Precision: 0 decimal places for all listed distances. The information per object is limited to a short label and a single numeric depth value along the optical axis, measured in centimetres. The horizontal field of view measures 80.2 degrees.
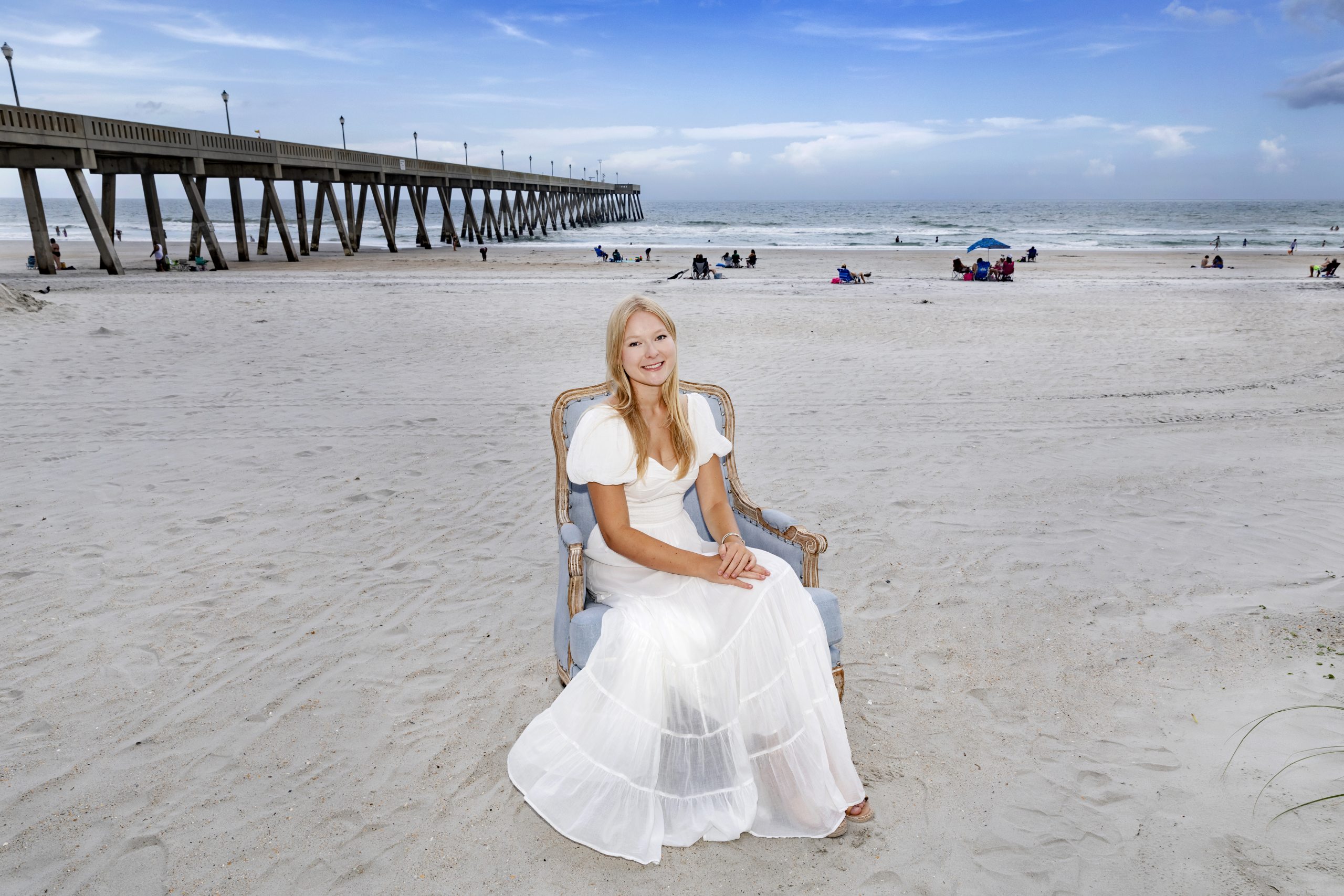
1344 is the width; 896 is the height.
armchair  254
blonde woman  231
